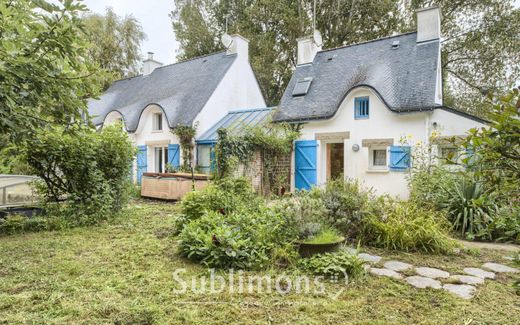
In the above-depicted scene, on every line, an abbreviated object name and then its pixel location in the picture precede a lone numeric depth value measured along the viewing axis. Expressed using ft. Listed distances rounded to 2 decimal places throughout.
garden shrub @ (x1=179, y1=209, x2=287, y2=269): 12.70
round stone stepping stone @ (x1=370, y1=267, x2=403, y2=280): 12.02
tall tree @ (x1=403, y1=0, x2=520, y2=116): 49.34
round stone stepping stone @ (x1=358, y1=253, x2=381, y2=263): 13.93
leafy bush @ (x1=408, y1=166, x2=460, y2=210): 20.77
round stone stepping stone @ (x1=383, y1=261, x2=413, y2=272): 12.86
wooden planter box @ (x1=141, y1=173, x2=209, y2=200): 31.94
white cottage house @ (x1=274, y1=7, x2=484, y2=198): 31.50
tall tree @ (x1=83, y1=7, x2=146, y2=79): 68.49
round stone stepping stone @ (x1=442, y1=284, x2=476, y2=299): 10.52
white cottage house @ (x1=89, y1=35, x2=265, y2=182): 43.62
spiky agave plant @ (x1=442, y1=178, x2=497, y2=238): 18.60
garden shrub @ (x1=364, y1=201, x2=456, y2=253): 15.40
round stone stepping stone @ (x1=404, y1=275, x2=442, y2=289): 11.21
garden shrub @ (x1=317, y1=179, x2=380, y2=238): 16.70
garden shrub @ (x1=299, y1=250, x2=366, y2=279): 11.93
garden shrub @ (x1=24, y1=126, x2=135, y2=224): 19.80
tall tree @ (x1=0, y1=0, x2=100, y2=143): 8.02
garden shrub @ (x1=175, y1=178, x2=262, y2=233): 17.63
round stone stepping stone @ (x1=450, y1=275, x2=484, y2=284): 11.69
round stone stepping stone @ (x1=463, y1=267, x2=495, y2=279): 12.31
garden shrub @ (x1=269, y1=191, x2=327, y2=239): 14.17
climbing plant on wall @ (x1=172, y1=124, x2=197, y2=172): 40.83
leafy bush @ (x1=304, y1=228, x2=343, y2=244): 13.48
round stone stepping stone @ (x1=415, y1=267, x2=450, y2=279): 12.19
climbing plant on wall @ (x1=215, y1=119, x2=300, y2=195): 32.91
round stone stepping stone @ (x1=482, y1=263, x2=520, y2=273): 13.08
